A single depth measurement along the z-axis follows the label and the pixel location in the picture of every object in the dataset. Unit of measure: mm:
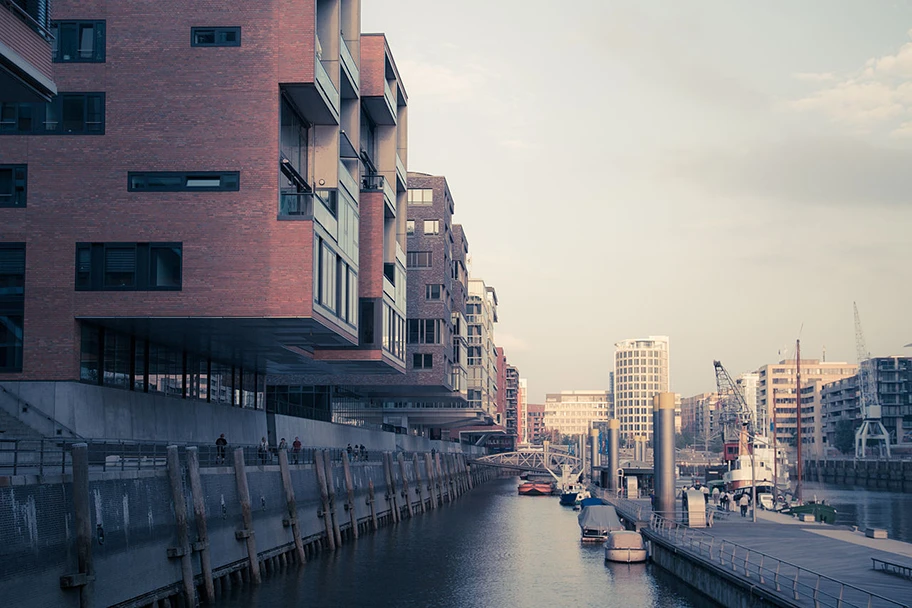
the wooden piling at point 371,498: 72912
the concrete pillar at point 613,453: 108438
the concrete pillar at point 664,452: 58812
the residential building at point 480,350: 145500
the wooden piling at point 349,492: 64438
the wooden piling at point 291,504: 50547
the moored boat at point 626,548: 52625
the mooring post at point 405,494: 87012
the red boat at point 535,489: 135625
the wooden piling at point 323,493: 57938
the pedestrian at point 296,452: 56531
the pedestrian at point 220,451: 43244
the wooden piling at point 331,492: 59531
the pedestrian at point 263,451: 50947
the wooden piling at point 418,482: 95500
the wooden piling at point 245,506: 43031
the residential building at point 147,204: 46156
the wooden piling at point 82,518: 28594
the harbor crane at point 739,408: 178500
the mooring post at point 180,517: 35594
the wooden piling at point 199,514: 37250
